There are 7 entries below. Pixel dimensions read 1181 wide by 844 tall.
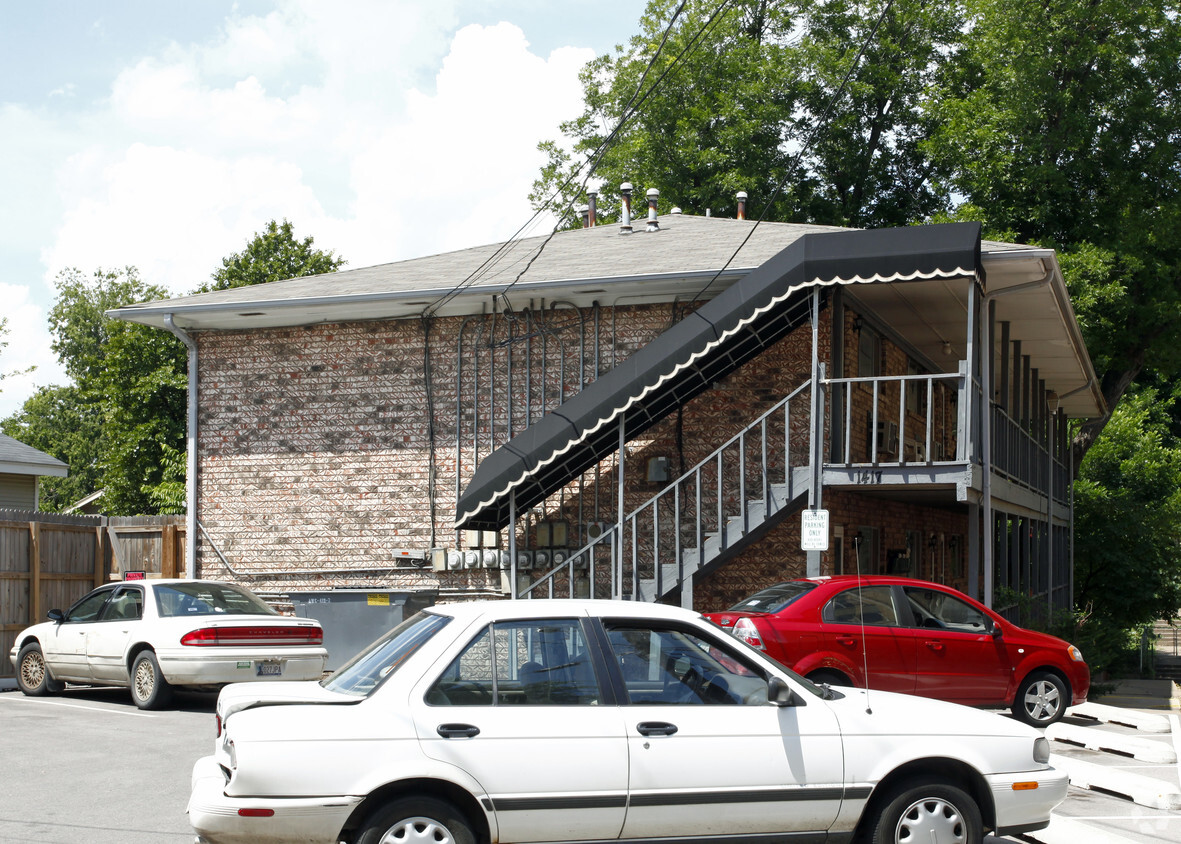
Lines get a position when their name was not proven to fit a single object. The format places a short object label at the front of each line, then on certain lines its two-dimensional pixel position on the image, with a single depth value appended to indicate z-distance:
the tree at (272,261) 38.00
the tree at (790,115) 34.09
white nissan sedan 5.72
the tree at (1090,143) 29.61
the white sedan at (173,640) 13.08
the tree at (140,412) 33.88
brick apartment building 14.23
